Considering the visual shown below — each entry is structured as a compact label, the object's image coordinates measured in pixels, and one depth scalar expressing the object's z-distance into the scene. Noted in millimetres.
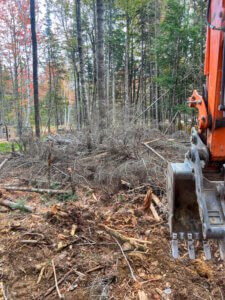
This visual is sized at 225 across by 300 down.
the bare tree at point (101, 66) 6898
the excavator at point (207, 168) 1706
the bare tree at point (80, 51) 9016
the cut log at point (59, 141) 7707
